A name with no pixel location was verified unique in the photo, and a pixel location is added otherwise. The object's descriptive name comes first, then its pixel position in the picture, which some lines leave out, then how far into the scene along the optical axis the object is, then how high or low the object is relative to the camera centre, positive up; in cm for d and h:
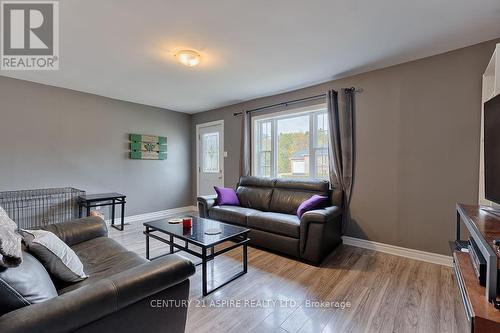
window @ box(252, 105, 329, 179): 367 +36
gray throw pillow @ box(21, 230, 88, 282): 138 -56
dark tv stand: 92 -60
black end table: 367 -63
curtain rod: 353 +105
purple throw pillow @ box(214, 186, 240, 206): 382 -56
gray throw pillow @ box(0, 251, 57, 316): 88 -52
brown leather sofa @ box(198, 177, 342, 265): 261 -69
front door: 509 +20
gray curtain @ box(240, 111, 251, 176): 441 +33
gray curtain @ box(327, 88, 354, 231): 320 +33
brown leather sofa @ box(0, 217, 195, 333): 87 -62
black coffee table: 205 -70
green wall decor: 456 +36
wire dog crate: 325 -62
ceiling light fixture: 255 +122
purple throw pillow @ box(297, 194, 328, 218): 288 -50
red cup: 253 -65
